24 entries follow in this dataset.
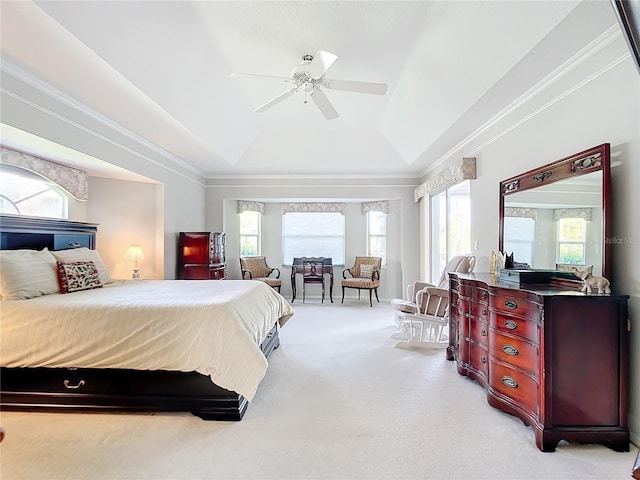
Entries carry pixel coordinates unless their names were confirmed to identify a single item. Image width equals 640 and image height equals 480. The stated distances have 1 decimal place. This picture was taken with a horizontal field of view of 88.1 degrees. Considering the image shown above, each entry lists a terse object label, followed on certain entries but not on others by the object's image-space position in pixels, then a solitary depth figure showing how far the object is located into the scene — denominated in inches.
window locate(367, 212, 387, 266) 290.7
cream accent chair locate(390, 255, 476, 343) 150.6
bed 90.7
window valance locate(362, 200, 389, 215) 281.1
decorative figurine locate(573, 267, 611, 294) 79.1
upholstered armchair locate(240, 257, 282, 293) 260.5
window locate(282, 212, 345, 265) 302.7
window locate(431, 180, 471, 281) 184.8
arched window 139.5
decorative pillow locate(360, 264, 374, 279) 275.0
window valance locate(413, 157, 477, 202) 159.3
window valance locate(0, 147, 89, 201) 128.3
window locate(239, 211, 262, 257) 290.8
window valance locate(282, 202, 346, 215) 294.4
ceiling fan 108.1
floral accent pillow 117.0
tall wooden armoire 212.2
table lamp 184.1
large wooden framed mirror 84.9
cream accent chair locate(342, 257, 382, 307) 259.0
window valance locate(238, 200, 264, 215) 280.2
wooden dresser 77.0
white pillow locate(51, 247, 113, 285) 127.0
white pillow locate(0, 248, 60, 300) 100.7
